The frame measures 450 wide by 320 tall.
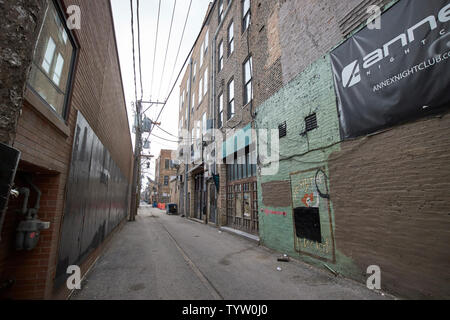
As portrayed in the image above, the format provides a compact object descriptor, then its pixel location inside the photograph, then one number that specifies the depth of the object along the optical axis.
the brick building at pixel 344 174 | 3.38
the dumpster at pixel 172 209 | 24.08
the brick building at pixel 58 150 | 2.52
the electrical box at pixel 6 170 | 1.26
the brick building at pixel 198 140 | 14.52
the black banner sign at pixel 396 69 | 3.36
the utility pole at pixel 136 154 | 16.44
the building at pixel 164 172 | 48.88
